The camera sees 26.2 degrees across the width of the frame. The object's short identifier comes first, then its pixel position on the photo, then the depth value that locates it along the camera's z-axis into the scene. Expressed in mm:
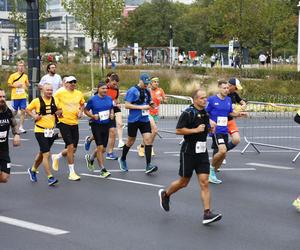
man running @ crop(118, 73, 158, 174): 11703
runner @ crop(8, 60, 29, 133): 17766
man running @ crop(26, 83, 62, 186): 10508
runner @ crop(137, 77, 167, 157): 14375
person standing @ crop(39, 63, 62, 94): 15973
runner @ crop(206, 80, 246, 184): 10977
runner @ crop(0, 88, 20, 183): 8961
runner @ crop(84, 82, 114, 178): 11367
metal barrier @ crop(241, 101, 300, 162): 15359
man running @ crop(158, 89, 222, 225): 8227
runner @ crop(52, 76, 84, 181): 10969
